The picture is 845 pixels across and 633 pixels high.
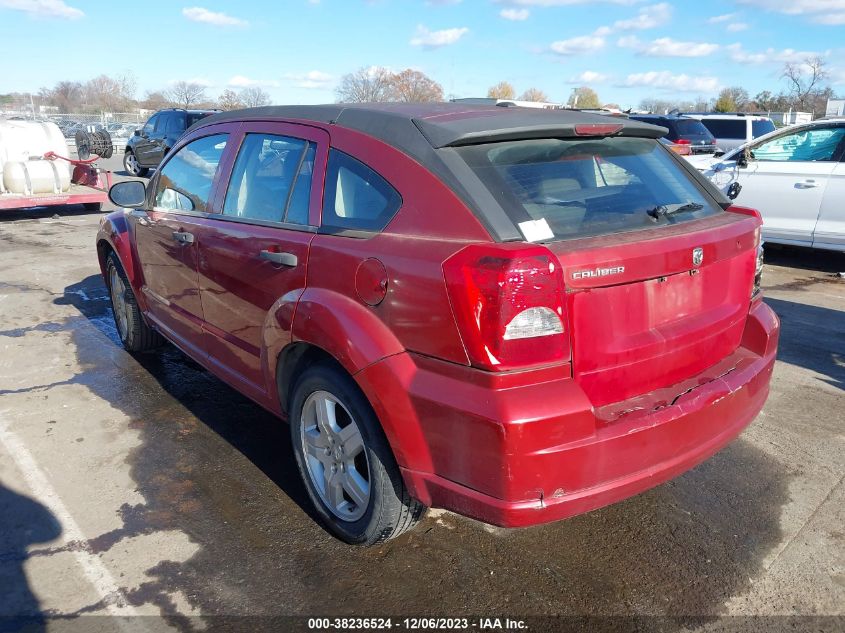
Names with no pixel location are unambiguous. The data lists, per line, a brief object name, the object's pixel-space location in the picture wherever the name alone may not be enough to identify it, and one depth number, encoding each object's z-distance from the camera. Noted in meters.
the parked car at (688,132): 16.17
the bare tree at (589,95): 94.12
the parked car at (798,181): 7.89
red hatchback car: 2.22
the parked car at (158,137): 18.34
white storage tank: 11.53
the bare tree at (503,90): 98.34
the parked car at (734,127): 18.19
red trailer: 11.45
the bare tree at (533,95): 94.49
